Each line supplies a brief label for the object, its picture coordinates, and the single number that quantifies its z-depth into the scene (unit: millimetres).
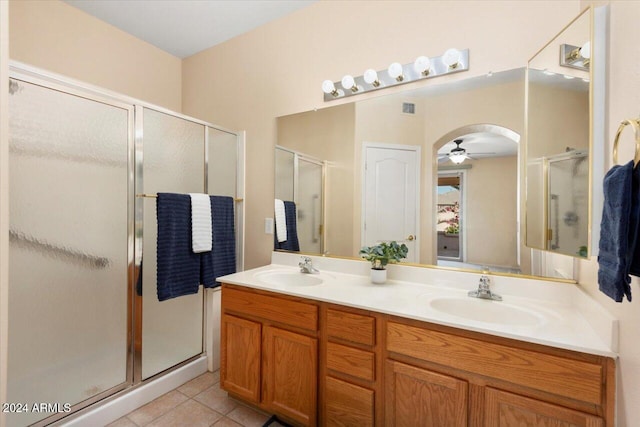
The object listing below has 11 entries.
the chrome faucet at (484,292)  1386
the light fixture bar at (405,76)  1557
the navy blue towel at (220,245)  2049
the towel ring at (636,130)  665
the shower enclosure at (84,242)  1443
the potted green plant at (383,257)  1647
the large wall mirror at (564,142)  1012
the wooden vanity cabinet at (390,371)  949
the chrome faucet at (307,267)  1958
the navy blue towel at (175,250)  1825
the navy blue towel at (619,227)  670
